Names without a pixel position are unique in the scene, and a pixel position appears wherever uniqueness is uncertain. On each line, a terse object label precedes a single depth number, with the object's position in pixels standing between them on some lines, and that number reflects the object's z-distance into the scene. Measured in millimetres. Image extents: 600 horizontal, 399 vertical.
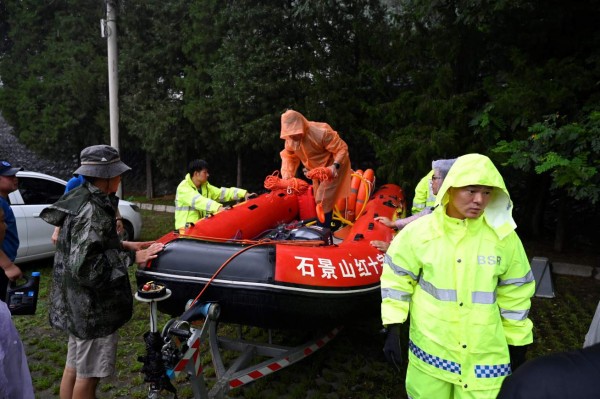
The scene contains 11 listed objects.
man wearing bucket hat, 2152
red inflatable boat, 2654
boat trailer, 2203
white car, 5188
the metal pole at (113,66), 7832
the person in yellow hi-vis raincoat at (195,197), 4676
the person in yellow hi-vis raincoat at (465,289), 1768
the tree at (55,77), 11352
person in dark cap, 2988
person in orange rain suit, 4305
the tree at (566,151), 4301
